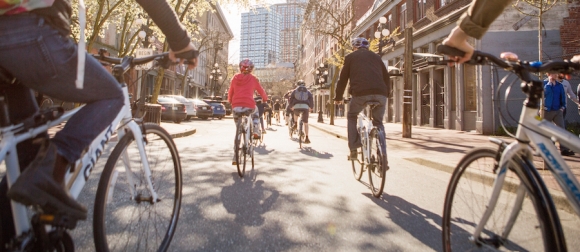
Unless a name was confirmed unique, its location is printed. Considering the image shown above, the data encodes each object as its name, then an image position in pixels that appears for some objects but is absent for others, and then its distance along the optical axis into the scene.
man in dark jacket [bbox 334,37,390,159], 4.80
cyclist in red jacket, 5.75
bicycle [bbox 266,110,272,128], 20.16
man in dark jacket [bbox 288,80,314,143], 10.32
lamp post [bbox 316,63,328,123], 25.59
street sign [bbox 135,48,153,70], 12.34
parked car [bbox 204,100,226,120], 27.30
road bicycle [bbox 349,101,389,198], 4.19
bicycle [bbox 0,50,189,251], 1.48
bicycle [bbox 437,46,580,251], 1.55
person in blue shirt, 7.69
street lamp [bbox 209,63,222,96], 39.22
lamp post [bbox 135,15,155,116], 16.64
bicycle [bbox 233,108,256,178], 5.22
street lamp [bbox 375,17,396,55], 15.32
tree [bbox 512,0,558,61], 8.88
